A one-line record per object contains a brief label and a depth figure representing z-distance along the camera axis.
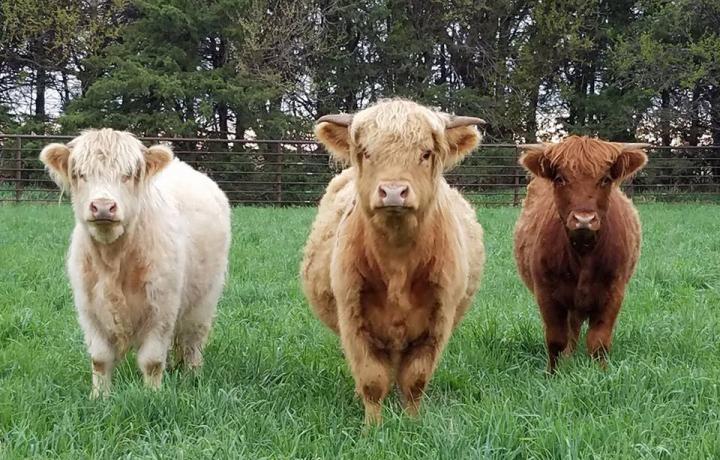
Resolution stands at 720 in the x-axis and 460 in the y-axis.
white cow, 3.89
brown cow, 4.32
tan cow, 3.34
